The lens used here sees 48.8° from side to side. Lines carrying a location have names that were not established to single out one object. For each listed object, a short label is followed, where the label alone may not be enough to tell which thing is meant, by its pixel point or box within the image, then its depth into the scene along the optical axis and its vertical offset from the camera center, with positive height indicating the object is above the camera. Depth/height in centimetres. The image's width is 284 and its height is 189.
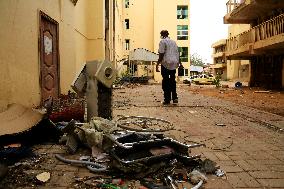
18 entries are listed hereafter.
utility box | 503 -16
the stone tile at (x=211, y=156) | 341 -90
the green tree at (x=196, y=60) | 9731 +493
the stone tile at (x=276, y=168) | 307 -92
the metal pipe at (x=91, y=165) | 290 -87
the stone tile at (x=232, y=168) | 299 -91
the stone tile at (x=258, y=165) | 309 -91
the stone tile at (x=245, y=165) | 306 -91
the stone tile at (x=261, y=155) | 347 -91
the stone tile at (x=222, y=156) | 342 -90
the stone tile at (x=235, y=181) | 265 -92
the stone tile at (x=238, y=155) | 343 -90
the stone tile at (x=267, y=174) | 285 -92
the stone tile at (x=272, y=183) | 266 -93
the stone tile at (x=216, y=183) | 260 -92
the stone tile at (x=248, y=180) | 265 -92
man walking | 825 +40
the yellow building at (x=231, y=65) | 4204 +164
